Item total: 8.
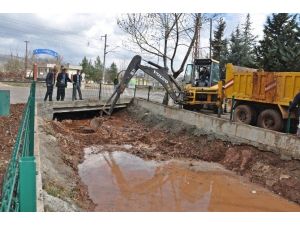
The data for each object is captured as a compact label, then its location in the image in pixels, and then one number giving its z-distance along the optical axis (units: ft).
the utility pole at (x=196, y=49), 49.36
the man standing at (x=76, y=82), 41.20
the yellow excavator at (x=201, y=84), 39.87
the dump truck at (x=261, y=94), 26.31
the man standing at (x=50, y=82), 37.11
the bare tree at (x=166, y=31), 48.28
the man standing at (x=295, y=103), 23.00
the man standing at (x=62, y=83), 38.16
